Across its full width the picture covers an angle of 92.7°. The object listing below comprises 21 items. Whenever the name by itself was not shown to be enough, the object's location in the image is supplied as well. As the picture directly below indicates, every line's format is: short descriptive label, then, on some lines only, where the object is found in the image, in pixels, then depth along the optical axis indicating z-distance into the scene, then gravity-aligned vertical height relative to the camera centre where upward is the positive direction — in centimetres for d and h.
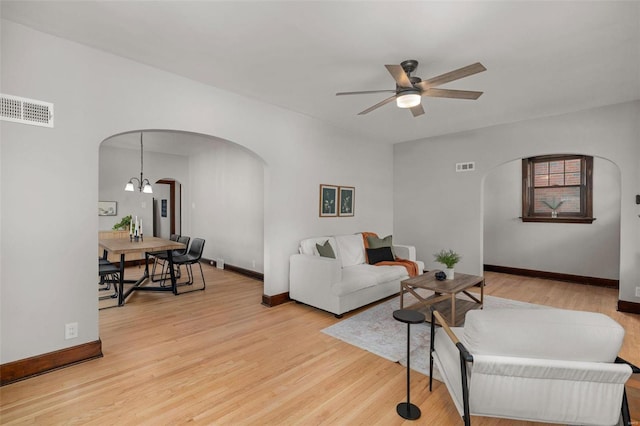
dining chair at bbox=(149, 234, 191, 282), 548 -86
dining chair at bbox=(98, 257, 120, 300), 436 -117
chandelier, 634 +59
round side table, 197 -126
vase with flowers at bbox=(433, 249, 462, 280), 401 -69
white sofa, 396 -96
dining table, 443 -60
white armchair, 148 -78
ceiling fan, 265 +113
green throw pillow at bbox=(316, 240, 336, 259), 454 -62
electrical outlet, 271 -110
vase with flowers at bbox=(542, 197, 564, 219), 608 +8
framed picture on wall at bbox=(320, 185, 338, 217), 521 +14
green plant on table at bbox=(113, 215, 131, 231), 687 -37
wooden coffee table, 357 -97
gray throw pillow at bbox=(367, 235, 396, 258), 531 -59
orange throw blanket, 502 -91
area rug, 291 -140
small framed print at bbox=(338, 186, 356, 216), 557 +16
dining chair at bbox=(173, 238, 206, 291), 517 -86
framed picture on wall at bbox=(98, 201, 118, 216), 697 -1
